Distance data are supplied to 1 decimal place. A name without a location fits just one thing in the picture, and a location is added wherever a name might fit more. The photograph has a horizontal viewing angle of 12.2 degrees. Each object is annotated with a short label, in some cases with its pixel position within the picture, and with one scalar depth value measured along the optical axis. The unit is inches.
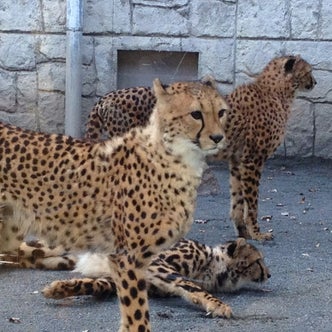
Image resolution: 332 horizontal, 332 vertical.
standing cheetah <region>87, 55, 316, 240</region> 347.8
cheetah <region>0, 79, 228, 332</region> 215.1
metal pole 435.4
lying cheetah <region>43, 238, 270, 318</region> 252.4
